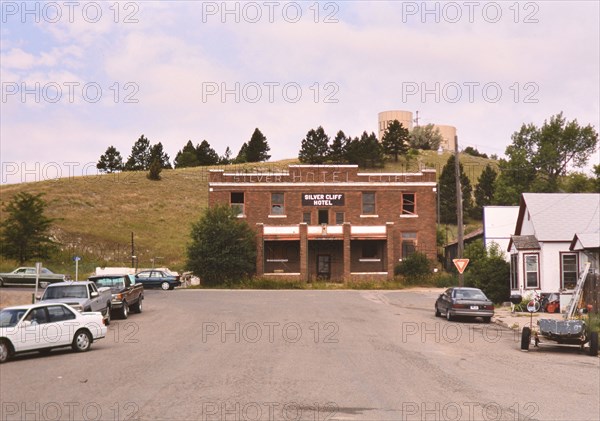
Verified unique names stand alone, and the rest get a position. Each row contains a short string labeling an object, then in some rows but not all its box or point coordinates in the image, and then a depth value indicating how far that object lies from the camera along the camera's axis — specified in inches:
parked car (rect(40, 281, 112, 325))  989.8
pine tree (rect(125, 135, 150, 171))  5551.2
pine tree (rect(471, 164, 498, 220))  4279.0
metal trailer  834.8
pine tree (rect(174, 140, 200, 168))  5767.7
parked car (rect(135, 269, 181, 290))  2055.9
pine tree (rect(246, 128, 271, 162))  5733.3
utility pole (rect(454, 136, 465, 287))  1590.8
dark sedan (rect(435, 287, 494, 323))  1175.6
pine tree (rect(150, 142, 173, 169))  5637.8
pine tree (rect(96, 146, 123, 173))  5521.7
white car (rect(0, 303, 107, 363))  746.2
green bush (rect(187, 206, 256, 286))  2207.2
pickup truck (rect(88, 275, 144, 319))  1146.0
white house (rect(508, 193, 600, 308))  1460.4
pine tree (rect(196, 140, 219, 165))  5880.9
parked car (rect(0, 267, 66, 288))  1942.7
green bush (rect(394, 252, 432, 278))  2320.4
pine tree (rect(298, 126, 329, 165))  4705.7
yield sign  1410.3
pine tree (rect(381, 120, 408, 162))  4974.7
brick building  2423.7
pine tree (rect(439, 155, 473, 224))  4035.4
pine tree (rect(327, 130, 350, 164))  4650.1
